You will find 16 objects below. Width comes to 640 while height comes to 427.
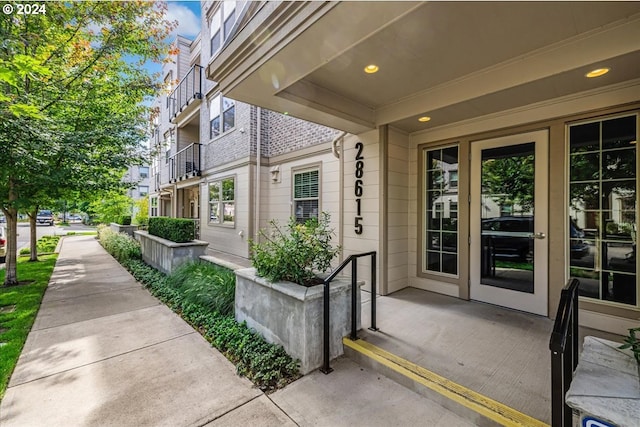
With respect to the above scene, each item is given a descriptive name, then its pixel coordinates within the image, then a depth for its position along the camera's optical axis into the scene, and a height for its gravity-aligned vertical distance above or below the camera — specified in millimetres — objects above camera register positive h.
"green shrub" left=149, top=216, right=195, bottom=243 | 6338 -343
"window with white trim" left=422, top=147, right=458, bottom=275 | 4609 +60
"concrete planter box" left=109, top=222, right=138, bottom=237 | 13624 -669
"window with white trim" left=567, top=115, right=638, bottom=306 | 3154 +91
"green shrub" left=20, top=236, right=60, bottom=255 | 10219 -1242
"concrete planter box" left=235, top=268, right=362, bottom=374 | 2717 -1061
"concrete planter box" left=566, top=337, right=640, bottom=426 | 1187 -829
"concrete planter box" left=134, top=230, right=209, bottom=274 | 6004 -844
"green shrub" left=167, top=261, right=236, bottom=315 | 4117 -1167
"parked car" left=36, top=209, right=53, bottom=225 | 27938 -419
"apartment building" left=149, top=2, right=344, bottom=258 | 6644 +1573
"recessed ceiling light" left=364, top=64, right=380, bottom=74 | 3376 +1801
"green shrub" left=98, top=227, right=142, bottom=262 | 8430 -1031
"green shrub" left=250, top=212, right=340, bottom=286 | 3137 -460
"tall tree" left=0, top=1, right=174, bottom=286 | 4738 +2418
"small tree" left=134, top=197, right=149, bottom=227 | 18205 +510
